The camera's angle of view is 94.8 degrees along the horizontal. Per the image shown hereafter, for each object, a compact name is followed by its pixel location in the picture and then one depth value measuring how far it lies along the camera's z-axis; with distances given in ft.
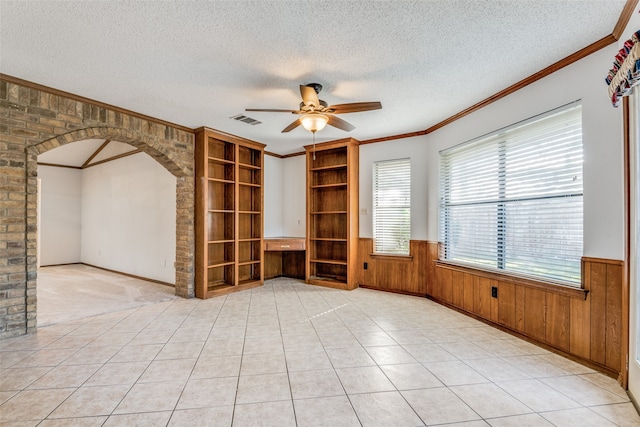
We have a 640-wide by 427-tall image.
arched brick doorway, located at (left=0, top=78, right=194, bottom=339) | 9.69
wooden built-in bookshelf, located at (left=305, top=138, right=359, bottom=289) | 17.16
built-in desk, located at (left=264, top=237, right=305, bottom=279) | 20.20
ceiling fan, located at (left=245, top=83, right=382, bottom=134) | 9.29
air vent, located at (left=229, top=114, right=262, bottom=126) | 13.38
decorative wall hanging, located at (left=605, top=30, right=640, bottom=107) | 5.55
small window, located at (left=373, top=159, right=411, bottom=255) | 16.33
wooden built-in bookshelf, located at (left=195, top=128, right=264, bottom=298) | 15.12
